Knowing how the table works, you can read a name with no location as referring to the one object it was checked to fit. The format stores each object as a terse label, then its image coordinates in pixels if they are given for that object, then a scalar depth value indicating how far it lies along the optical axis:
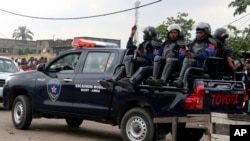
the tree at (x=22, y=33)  87.26
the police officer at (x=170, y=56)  7.25
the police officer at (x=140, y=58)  7.92
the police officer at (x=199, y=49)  7.00
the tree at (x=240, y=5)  10.55
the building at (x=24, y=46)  55.56
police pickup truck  7.01
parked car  13.48
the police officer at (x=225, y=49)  7.45
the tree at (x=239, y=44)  17.52
